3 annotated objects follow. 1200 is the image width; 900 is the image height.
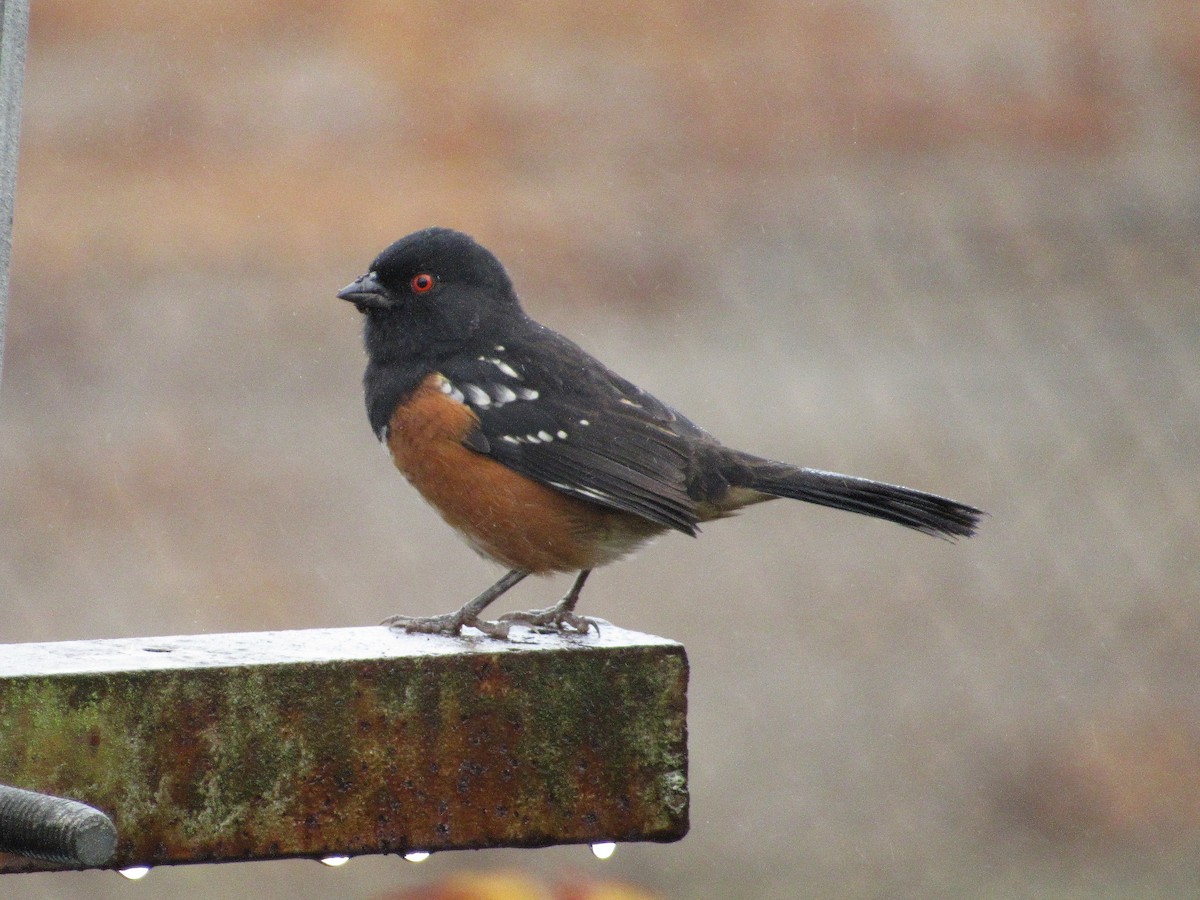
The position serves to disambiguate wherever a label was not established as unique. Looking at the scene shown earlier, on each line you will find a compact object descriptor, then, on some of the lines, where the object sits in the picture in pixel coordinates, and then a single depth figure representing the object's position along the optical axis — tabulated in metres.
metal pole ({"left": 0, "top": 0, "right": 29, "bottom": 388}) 5.65
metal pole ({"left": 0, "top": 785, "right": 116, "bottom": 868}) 5.56
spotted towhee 5.91
